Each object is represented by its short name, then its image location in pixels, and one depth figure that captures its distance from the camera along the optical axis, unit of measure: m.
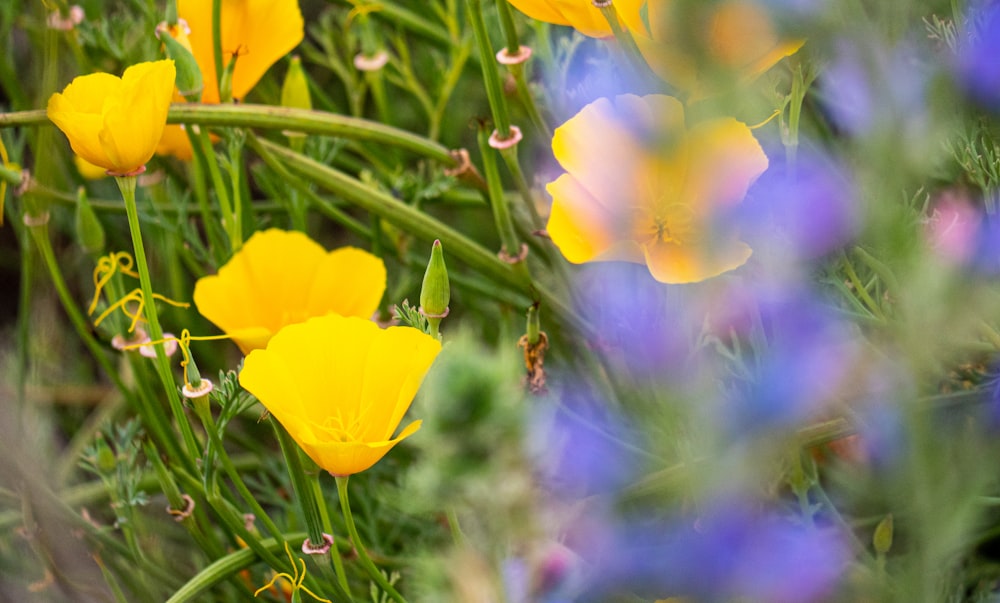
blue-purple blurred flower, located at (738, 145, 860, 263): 0.84
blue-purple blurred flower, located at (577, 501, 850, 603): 0.80
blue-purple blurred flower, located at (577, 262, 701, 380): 0.91
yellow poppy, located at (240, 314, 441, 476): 0.85
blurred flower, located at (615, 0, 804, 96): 0.63
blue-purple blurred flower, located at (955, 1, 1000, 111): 0.84
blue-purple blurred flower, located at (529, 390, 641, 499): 0.89
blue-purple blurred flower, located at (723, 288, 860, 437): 0.78
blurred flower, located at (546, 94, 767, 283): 0.87
